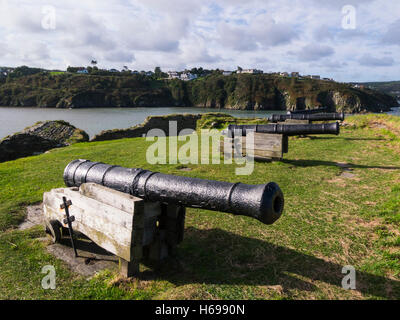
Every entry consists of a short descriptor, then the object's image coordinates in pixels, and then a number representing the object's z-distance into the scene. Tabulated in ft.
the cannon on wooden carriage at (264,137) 29.71
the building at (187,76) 554.91
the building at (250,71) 581.57
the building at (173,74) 623.93
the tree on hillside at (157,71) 594.24
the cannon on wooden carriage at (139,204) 10.52
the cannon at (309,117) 49.21
